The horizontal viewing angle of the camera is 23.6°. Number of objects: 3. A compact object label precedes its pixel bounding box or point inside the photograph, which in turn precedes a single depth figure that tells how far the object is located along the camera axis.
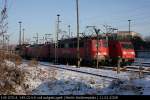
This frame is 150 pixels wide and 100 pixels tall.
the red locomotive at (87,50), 36.75
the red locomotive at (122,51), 37.62
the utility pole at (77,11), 35.39
